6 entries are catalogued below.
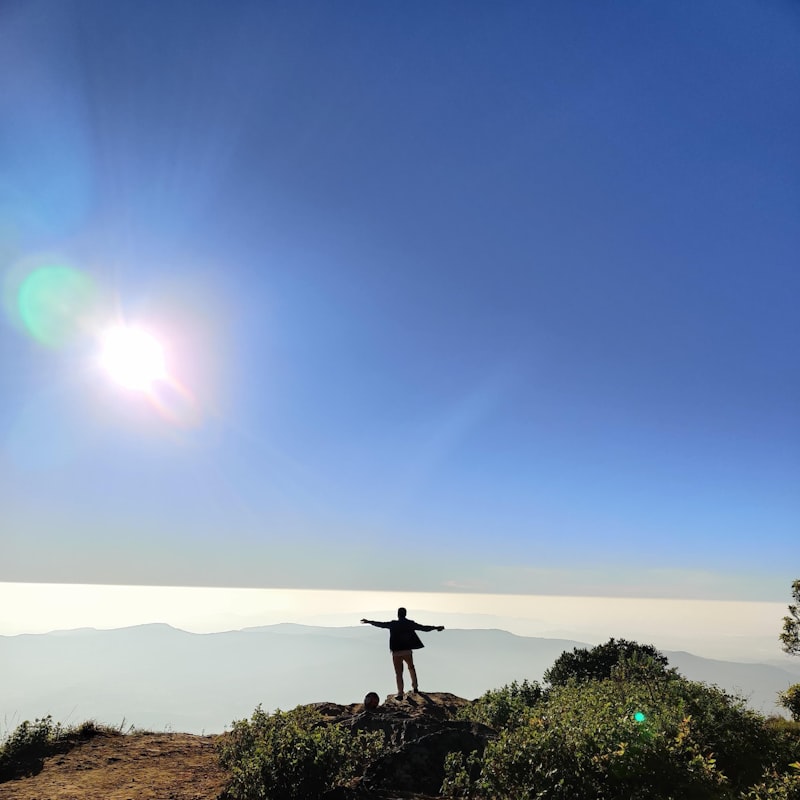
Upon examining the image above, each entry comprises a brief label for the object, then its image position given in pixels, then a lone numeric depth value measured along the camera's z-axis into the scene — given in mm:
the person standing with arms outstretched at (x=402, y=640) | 15609
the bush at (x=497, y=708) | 12801
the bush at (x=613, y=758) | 6672
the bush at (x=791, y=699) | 17000
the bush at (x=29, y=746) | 10883
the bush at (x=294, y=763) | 7512
